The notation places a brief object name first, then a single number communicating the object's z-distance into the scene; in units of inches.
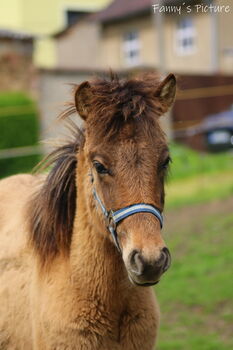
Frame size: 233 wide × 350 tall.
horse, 249.1
